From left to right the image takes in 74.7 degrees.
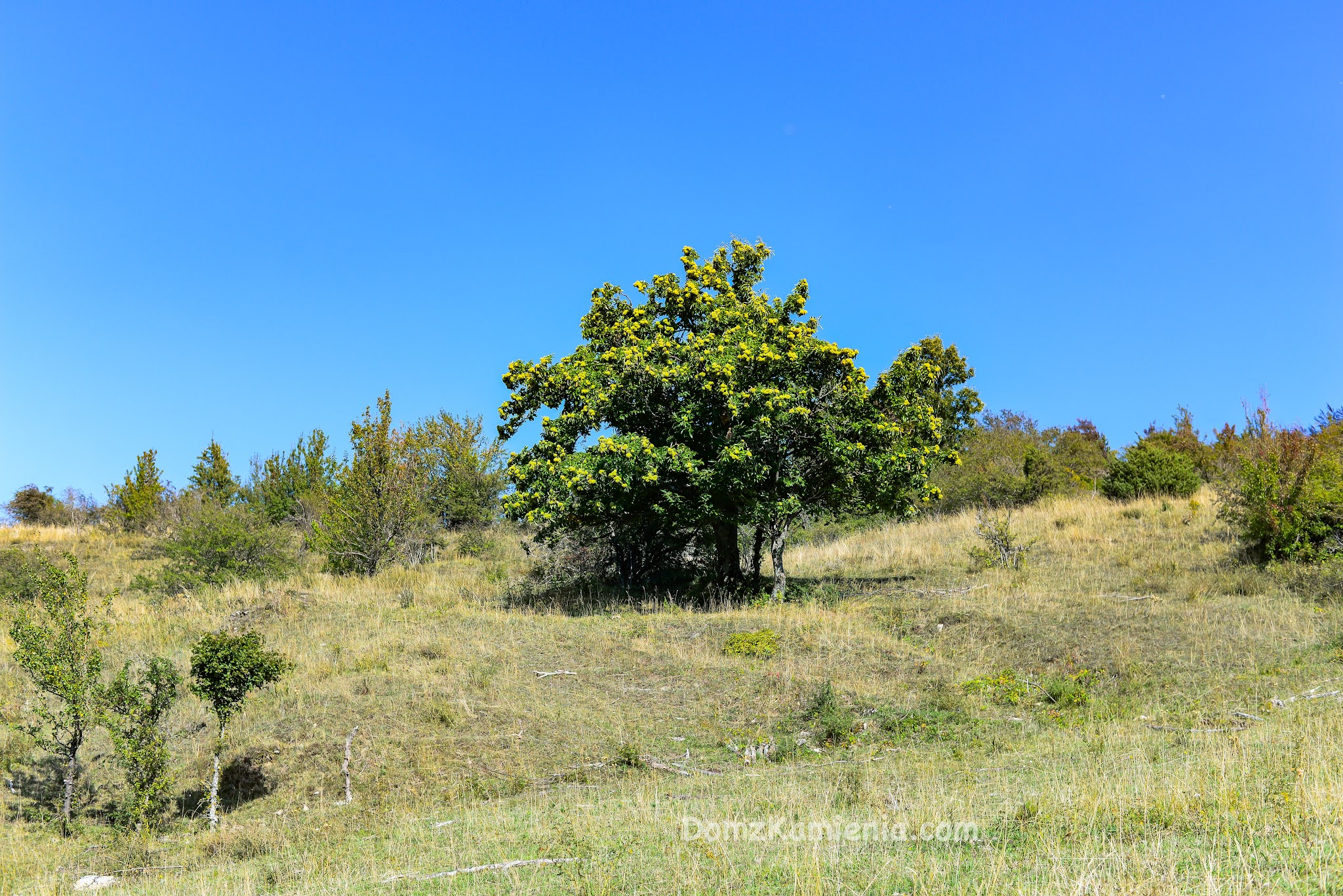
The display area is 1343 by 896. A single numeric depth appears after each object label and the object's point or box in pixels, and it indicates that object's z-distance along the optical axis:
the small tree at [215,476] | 40.69
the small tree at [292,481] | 38.78
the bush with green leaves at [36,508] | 48.12
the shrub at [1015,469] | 35.34
